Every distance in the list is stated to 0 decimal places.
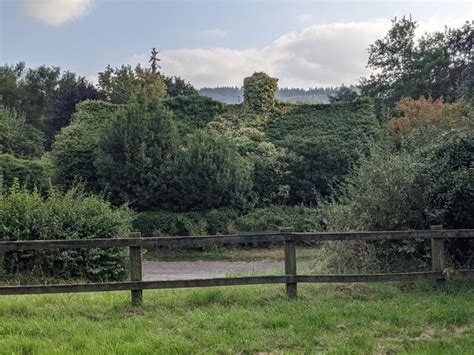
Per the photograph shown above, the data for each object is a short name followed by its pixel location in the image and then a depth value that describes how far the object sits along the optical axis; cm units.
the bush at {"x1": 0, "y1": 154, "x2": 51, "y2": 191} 2219
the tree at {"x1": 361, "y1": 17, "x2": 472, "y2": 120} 4016
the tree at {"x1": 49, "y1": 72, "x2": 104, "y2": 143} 4594
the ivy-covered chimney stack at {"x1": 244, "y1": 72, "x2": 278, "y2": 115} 2909
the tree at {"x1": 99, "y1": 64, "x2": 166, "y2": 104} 4595
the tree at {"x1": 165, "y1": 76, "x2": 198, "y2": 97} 5119
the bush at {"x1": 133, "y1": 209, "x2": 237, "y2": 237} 1906
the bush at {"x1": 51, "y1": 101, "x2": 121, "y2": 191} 2195
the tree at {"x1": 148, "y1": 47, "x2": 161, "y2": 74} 6006
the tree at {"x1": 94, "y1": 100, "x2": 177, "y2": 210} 2000
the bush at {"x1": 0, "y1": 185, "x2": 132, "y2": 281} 998
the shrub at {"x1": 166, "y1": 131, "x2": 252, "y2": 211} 1981
